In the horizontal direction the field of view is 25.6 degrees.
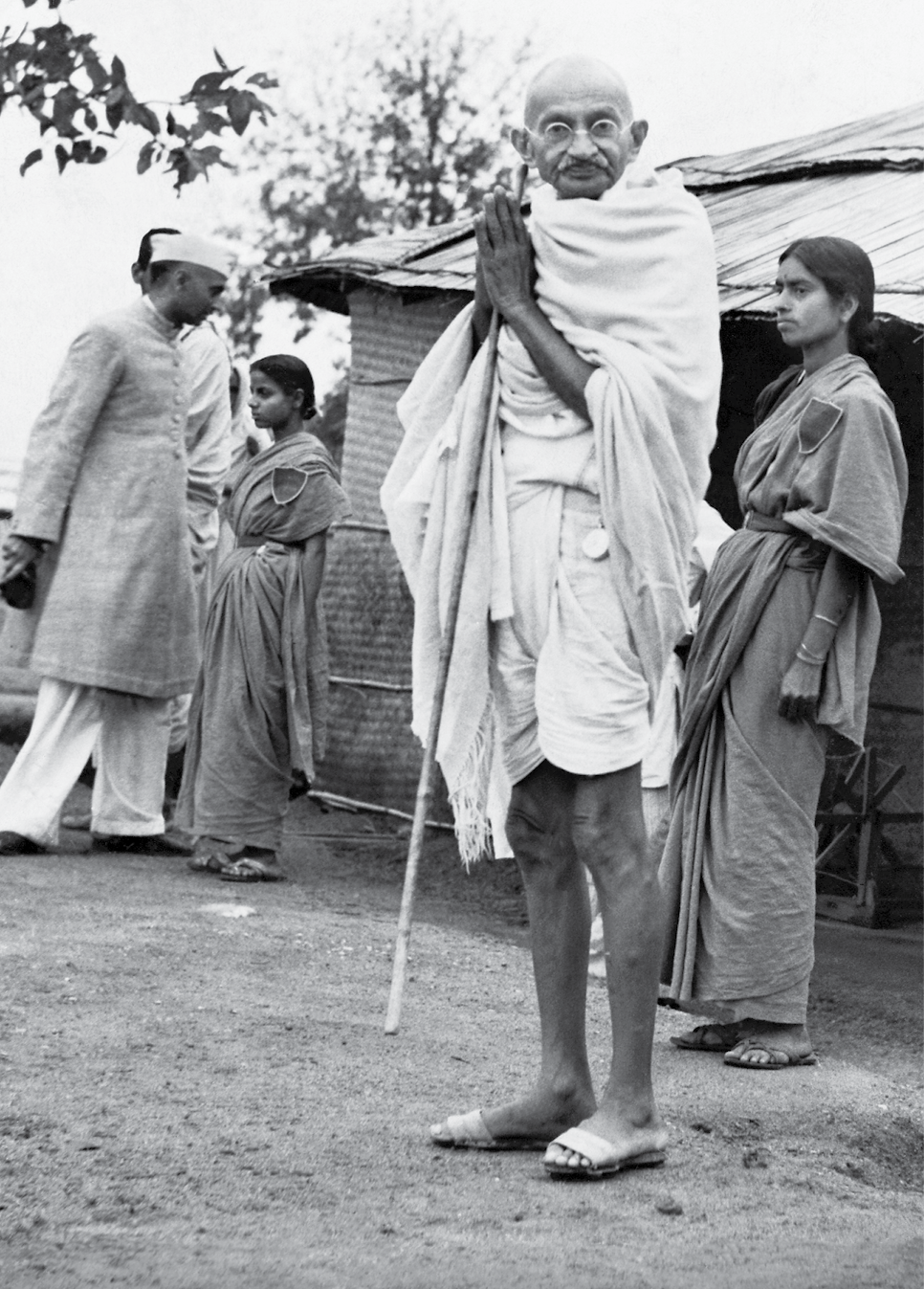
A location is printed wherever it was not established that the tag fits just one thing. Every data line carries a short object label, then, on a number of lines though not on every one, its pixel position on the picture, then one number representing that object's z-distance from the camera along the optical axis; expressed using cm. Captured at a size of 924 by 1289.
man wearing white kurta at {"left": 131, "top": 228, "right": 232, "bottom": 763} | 821
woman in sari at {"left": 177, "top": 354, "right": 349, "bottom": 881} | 772
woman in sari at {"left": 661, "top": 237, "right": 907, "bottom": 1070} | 483
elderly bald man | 348
